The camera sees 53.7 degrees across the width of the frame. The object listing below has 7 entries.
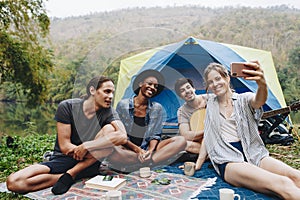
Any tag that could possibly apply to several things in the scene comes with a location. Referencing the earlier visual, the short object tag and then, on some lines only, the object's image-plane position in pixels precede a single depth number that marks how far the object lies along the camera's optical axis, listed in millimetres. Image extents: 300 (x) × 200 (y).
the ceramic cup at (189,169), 2082
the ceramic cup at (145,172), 2074
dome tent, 2563
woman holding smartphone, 1635
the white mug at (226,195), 1407
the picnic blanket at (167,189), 1751
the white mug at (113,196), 1422
